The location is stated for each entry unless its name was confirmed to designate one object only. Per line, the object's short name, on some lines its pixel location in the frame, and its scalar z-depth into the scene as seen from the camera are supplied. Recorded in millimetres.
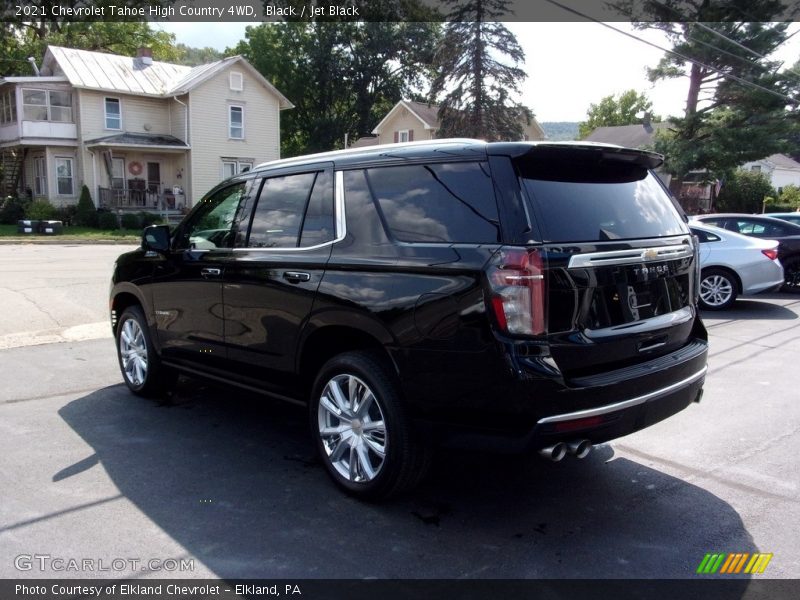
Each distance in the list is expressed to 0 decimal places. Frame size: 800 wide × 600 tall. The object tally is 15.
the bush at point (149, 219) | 31516
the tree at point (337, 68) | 51031
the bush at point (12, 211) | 31969
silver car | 10906
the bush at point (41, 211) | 30203
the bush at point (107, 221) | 30484
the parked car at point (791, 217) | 14110
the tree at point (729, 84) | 26203
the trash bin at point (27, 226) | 26906
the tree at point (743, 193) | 36906
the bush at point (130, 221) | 31297
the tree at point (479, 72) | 34844
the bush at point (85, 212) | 31016
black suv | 3258
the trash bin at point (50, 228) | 26766
